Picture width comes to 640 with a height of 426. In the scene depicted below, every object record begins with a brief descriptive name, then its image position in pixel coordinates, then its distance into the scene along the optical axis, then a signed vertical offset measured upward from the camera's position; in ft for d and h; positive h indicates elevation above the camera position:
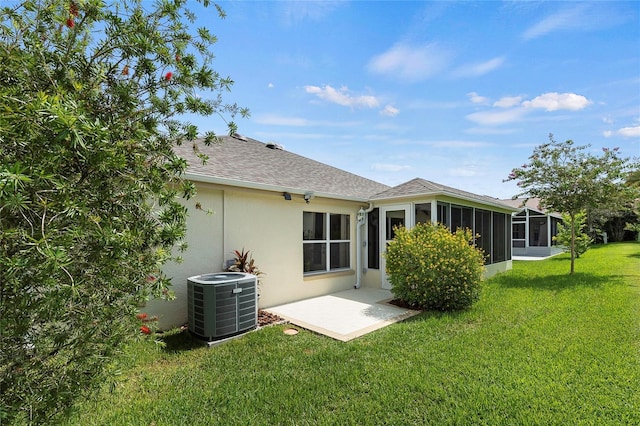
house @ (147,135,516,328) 22.98 +0.15
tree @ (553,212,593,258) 53.78 -2.99
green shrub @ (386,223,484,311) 24.91 -4.18
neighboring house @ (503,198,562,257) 79.25 -3.03
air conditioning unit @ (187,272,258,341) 18.43 -5.28
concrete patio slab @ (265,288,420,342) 21.11 -7.54
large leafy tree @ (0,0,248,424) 5.08 +0.90
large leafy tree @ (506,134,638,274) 38.50 +5.85
